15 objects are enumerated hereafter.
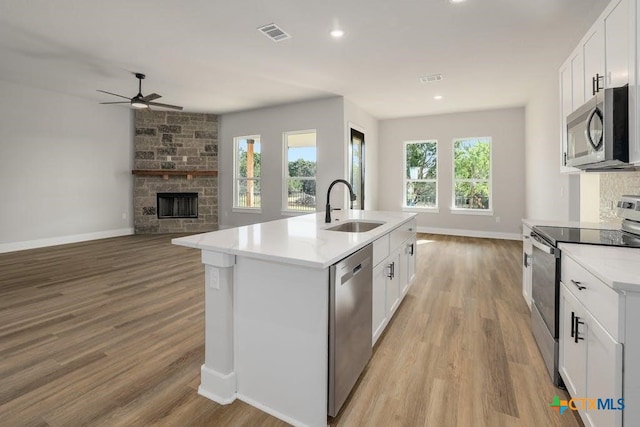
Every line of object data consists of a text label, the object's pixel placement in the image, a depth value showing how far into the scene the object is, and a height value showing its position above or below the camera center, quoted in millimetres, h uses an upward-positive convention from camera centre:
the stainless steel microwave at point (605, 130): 1702 +460
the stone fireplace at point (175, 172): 7211 +853
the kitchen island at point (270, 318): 1445 -560
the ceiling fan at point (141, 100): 4750 +1682
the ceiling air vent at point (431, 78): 4777 +2049
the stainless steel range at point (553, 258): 1767 -312
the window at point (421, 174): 7512 +838
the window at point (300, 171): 6559 +807
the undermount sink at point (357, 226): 2713 -159
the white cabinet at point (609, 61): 1638 +964
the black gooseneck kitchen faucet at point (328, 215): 2607 -58
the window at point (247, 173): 7414 +873
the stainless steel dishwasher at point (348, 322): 1452 -599
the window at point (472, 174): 7000 +796
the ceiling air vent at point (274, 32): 3338 +1962
